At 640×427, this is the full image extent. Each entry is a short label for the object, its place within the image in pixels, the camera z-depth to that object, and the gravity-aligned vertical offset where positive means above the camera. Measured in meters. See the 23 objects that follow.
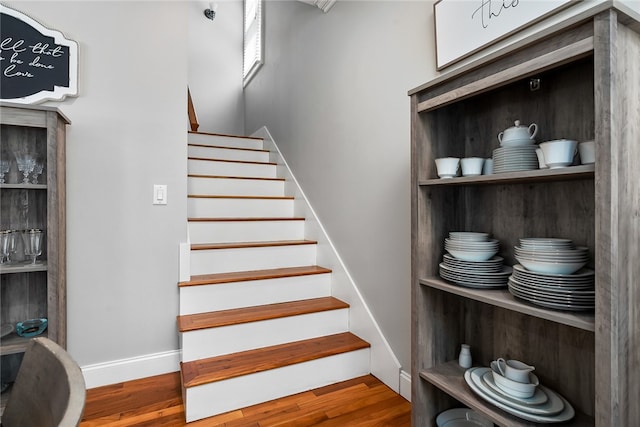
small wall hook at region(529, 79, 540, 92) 1.15 +0.43
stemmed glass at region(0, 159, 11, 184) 1.65 +0.22
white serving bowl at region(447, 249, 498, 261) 1.18 -0.15
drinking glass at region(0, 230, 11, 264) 1.61 -0.14
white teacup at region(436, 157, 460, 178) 1.20 +0.16
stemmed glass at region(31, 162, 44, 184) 1.71 +0.20
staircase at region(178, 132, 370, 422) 1.71 -0.59
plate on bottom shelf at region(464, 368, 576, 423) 0.98 -0.59
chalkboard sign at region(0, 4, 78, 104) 1.69 +0.77
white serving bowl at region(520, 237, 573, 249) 0.97 -0.09
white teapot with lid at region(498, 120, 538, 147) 1.07 +0.24
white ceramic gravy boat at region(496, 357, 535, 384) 1.09 -0.52
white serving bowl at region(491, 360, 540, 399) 1.06 -0.55
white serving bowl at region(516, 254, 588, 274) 0.93 -0.15
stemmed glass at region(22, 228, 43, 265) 1.65 -0.14
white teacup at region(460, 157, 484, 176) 1.17 +0.15
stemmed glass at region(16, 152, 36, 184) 1.66 +0.23
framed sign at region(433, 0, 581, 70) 1.14 +0.70
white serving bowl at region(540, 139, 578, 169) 0.90 +0.16
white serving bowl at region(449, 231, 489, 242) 1.21 -0.09
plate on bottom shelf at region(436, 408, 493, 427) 1.34 -0.82
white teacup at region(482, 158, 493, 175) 1.19 +0.15
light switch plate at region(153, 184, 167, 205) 2.01 +0.11
